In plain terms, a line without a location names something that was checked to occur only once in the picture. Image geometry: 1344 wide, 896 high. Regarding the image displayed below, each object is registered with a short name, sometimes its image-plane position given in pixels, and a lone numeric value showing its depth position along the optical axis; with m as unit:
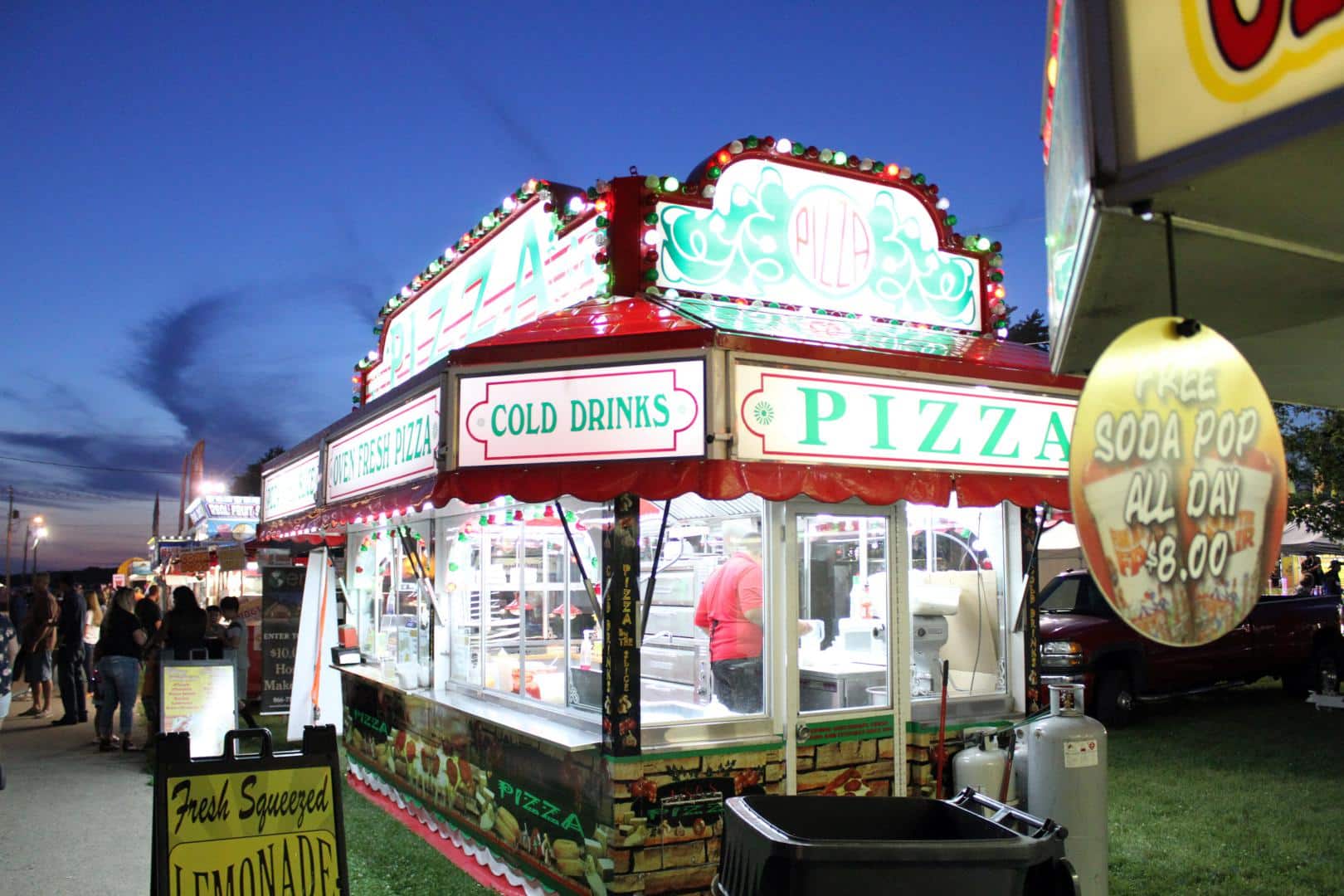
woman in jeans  11.84
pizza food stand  5.82
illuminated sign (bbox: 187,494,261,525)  32.06
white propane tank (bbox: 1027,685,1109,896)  6.05
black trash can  3.11
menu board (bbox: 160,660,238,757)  9.52
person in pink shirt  6.61
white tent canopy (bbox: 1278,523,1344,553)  18.92
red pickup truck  12.23
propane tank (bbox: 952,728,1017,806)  6.61
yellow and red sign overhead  1.62
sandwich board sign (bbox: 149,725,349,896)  4.17
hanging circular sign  2.16
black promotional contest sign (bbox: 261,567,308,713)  13.35
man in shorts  13.08
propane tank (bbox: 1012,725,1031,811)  6.61
